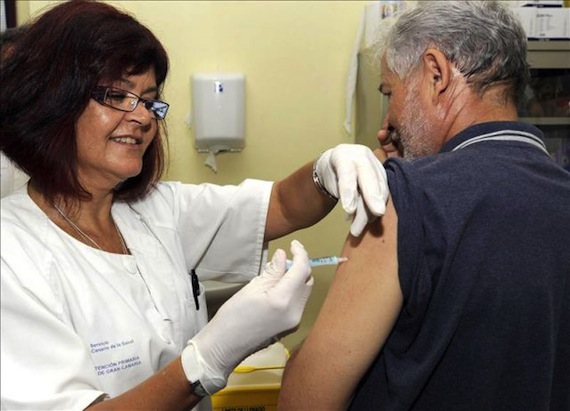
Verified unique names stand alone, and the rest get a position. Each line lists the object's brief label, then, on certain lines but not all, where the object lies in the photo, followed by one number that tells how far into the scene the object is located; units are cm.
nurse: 93
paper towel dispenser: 226
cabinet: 199
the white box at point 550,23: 198
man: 84
